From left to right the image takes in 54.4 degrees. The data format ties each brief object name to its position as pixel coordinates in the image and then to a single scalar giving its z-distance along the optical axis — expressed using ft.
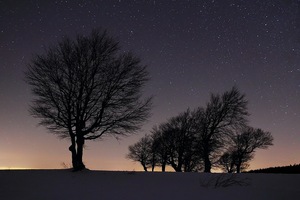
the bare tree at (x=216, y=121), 103.30
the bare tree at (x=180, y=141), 126.64
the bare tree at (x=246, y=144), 144.66
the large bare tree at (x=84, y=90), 57.41
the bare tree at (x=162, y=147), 137.49
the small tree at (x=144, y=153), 159.74
